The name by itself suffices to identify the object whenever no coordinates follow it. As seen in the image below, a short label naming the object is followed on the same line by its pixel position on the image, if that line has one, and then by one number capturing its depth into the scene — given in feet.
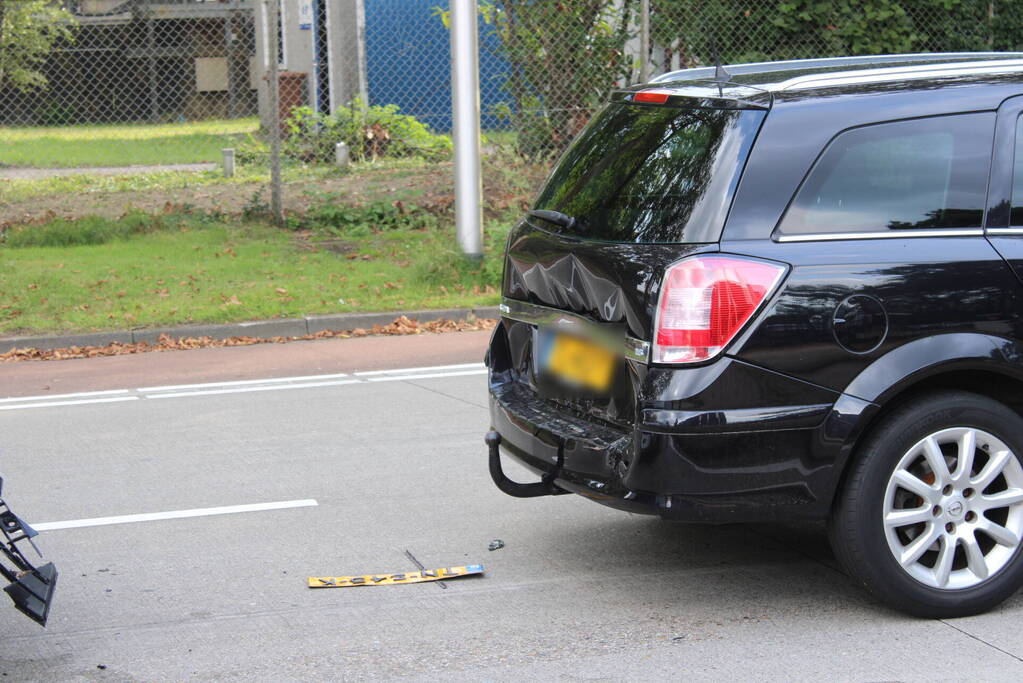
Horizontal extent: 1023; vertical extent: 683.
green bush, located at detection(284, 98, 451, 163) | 51.31
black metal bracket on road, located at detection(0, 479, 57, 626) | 12.60
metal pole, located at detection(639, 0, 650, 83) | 40.83
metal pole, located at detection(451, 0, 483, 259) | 37.73
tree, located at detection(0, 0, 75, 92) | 44.73
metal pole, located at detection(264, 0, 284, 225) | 41.09
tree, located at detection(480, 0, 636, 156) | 42.88
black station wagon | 13.26
